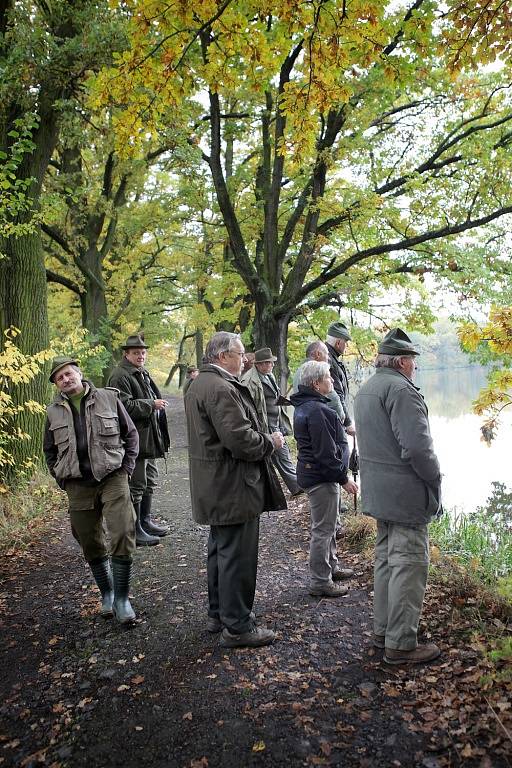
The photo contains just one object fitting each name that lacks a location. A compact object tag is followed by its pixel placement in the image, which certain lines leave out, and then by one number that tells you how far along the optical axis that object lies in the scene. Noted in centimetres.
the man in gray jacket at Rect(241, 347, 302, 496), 689
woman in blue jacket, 443
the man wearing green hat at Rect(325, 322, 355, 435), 631
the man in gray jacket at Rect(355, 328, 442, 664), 336
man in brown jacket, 366
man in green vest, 414
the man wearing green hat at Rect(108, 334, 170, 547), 582
